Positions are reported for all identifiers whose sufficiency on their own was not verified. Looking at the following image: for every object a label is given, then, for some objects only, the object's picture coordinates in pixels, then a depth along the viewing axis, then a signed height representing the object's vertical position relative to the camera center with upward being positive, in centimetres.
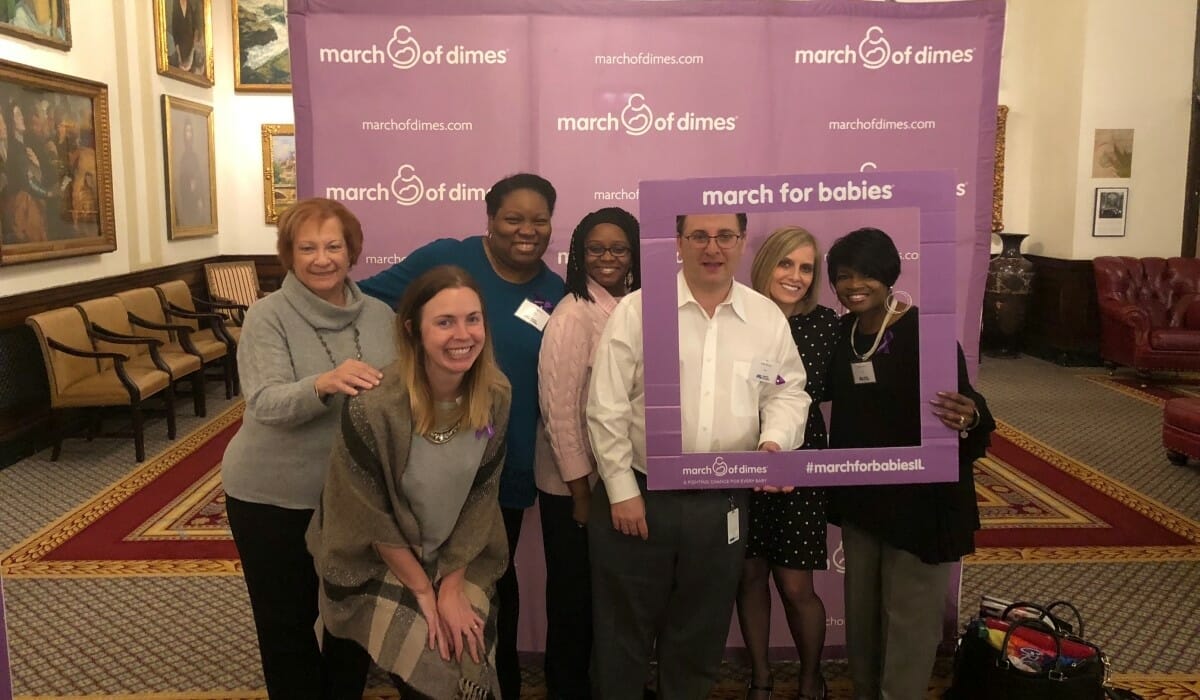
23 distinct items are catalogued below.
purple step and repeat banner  296 +50
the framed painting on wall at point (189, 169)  848 +77
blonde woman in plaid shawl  205 -62
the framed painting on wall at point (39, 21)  598 +160
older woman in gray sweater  223 -37
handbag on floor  268 -131
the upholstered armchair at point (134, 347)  656 -80
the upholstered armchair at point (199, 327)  778 -79
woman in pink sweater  238 -26
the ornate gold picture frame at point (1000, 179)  1030 +80
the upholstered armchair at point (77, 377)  603 -96
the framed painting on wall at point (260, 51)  964 +214
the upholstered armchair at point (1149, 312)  838 -65
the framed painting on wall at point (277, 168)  975 +86
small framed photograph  951 +38
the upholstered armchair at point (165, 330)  721 -74
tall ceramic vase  985 -47
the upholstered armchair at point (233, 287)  884 -47
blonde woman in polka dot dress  242 -85
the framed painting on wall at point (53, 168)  611 +58
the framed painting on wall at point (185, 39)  821 +204
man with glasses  220 -48
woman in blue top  252 -13
